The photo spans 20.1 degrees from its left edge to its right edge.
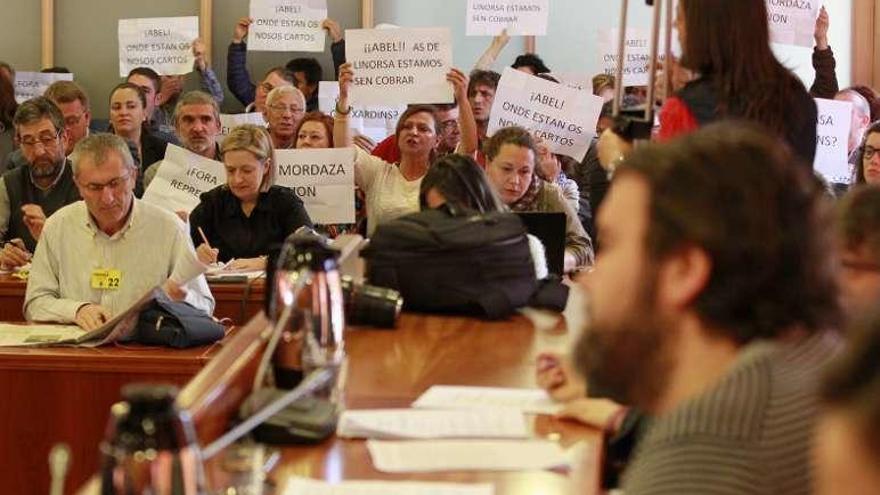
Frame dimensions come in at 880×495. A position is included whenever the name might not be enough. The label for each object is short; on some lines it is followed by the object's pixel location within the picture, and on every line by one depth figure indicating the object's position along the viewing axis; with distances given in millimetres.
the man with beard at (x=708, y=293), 2500
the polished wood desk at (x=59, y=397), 6883
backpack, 6298
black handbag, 7166
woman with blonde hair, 10101
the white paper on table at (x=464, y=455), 3689
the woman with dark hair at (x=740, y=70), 5150
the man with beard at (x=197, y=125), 11944
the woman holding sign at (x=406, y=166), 10555
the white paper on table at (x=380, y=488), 3420
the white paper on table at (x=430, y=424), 4005
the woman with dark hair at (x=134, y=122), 12716
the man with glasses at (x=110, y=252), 7911
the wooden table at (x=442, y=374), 3601
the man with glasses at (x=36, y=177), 10193
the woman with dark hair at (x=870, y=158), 9513
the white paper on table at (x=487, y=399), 4398
